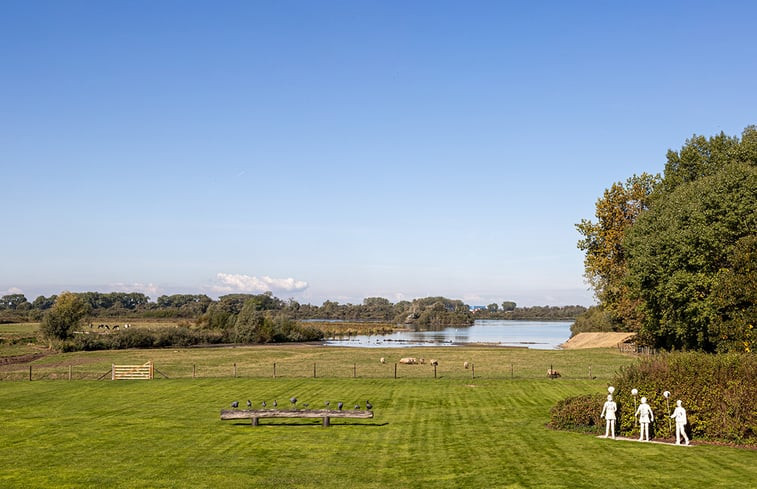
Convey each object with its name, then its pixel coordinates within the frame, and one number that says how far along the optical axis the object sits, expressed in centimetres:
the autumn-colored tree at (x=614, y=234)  7262
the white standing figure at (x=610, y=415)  2445
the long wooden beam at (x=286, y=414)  2694
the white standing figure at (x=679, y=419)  2272
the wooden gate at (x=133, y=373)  4781
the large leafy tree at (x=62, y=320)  9025
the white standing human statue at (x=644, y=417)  2355
